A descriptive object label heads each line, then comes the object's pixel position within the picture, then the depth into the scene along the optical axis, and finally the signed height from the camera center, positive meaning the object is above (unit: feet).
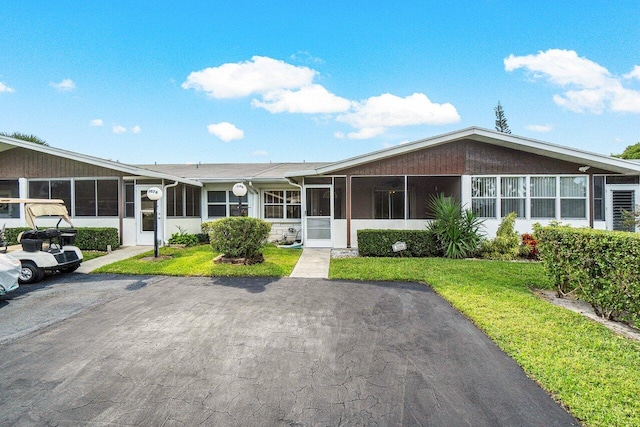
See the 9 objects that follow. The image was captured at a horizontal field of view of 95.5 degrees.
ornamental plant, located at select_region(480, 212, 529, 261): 30.35 -3.63
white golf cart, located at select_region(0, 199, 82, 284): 21.17 -2.55
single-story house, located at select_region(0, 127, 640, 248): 32.55 +3.02
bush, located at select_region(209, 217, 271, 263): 26.20 -2.01
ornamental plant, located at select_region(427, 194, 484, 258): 30.27 -2.17
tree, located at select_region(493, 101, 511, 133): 120.47 +37.55
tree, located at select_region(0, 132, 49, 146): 88.77 +24.61
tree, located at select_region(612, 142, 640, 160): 76.61 +15.30
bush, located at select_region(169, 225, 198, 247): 37.19 -3.26
